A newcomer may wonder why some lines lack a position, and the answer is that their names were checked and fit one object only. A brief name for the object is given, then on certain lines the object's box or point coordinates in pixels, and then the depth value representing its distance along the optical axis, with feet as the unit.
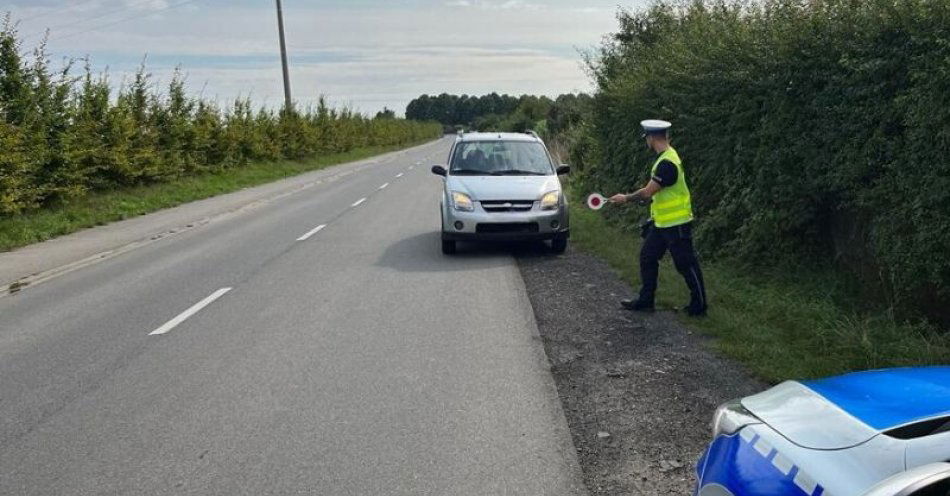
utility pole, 137.14
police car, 6.66
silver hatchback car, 36.70
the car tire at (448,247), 38.38
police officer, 24.03
